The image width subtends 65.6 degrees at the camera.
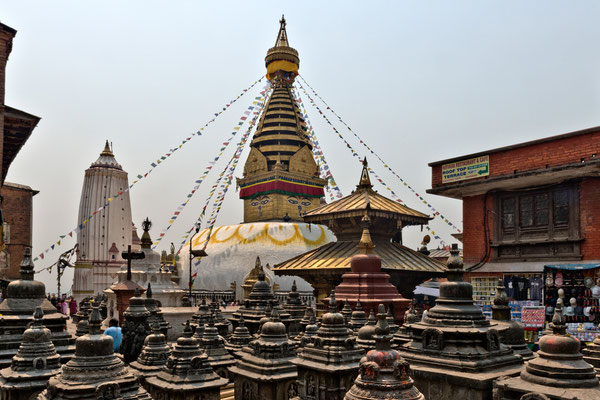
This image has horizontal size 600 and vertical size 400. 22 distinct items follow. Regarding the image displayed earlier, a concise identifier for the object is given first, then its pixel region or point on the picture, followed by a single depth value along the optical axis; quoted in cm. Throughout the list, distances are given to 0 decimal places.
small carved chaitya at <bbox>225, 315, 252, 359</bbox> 1047
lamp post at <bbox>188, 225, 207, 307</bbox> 2494
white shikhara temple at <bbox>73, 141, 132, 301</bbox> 3684
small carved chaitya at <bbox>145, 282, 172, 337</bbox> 1127
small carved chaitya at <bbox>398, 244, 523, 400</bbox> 562
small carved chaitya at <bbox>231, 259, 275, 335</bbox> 1387
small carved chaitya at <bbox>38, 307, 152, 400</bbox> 450
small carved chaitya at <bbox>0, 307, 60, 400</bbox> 591
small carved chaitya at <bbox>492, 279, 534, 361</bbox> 700
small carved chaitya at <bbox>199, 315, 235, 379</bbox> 942
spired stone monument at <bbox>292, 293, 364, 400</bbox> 718
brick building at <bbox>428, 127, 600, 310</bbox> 1157
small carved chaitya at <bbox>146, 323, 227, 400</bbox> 686
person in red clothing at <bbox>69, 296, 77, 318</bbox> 2443
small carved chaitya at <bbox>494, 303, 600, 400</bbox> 454
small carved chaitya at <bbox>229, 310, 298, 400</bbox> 794
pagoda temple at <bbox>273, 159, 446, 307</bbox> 1642
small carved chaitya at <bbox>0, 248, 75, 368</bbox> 757
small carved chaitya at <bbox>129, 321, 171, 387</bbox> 789
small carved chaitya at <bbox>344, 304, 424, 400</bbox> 409
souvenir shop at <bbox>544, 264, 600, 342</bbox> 1102
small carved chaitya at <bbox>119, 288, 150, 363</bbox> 978
